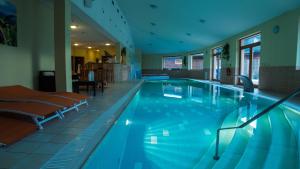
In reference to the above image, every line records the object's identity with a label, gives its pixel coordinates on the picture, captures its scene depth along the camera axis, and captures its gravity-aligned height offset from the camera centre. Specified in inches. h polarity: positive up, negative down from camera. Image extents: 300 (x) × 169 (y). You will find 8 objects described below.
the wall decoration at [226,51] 306.1 +49.4
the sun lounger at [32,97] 86.3 -13.0
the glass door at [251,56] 243.3 +33.1
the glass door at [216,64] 366.9 +29.0
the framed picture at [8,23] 108.2 +38.4
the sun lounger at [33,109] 72.1 -16.4
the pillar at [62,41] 121.7 +27.7
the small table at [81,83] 154.8 -7.5
